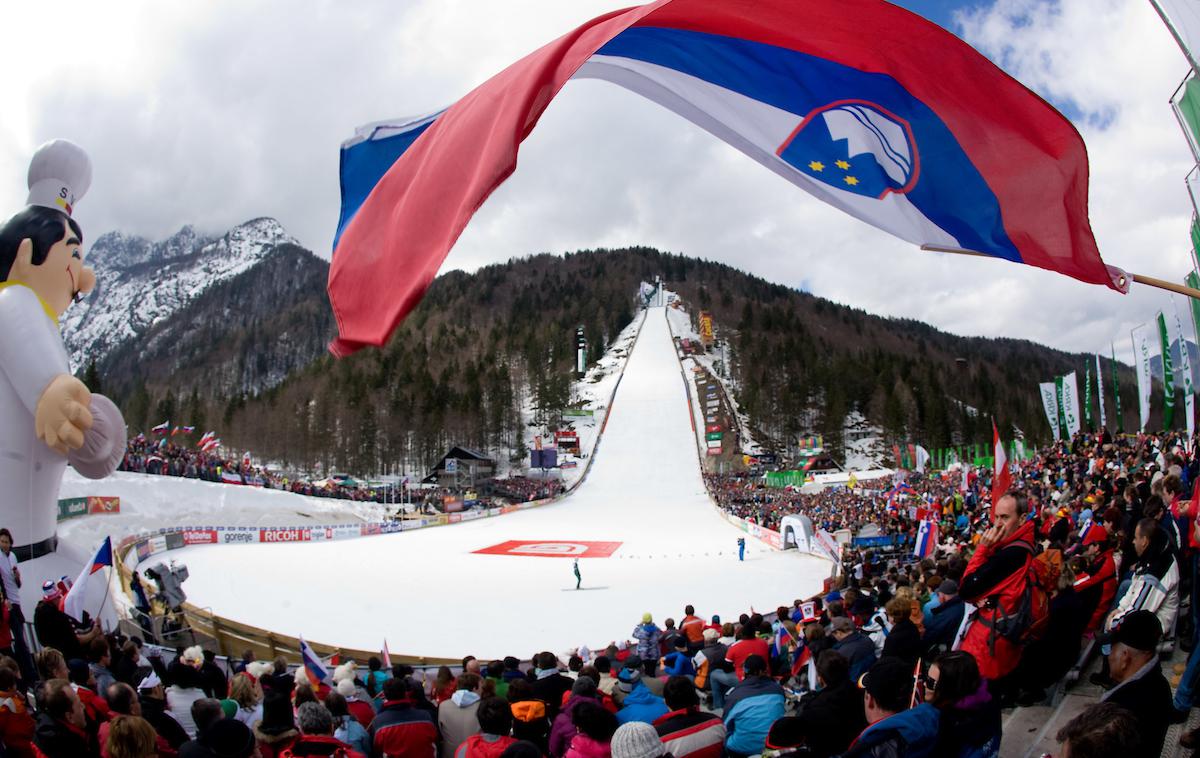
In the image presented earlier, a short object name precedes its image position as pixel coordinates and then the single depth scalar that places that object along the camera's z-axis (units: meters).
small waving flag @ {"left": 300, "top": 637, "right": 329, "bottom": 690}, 6.41
